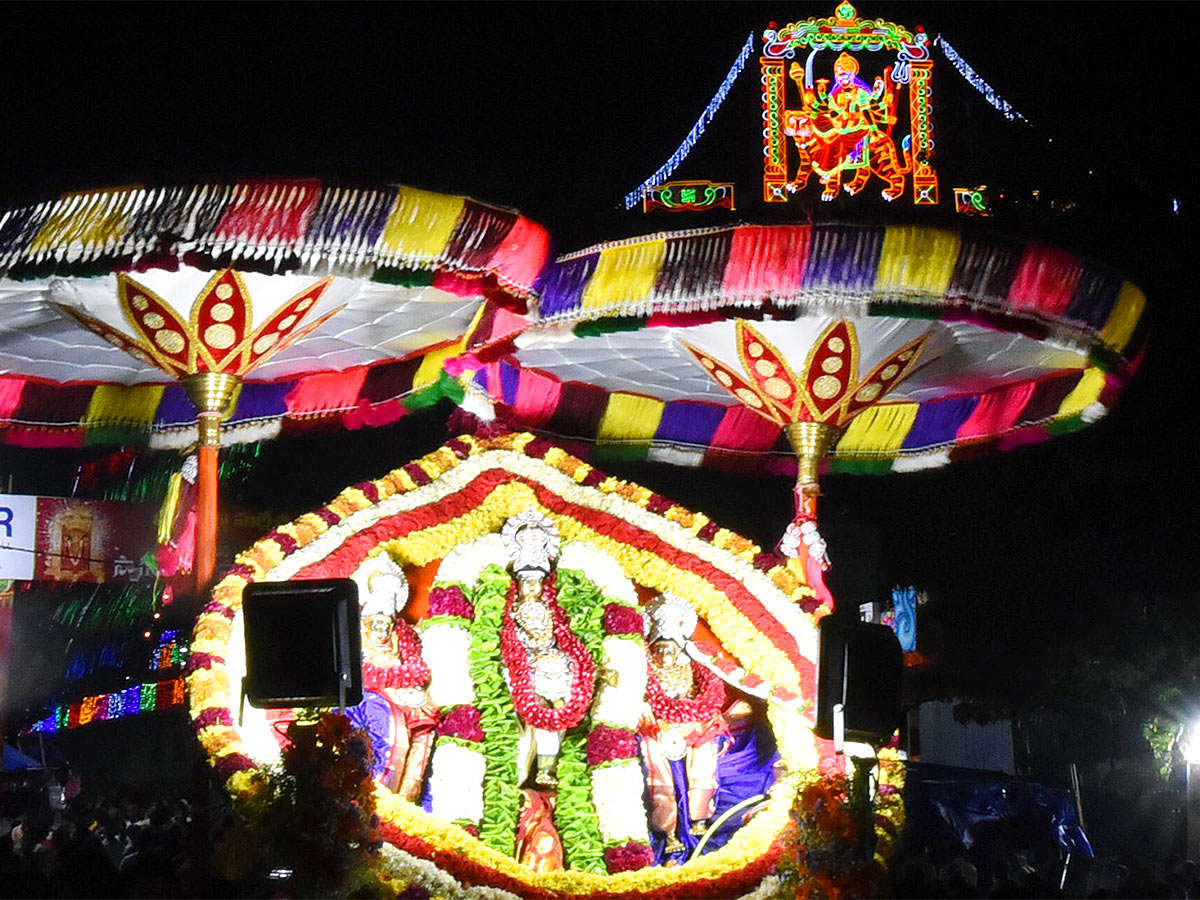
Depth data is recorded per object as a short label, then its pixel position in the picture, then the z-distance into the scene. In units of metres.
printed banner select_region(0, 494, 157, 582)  15.66
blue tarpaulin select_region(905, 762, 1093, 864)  13.09
